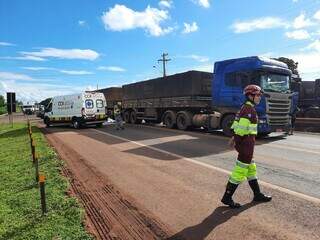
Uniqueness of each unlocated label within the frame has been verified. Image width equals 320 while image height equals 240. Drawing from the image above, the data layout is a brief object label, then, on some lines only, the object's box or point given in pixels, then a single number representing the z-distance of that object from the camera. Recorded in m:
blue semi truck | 9.33
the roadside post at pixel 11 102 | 17.25
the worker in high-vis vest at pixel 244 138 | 3.73
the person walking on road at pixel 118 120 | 13.50
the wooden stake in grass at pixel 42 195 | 3.51
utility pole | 38.76
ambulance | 14.97
